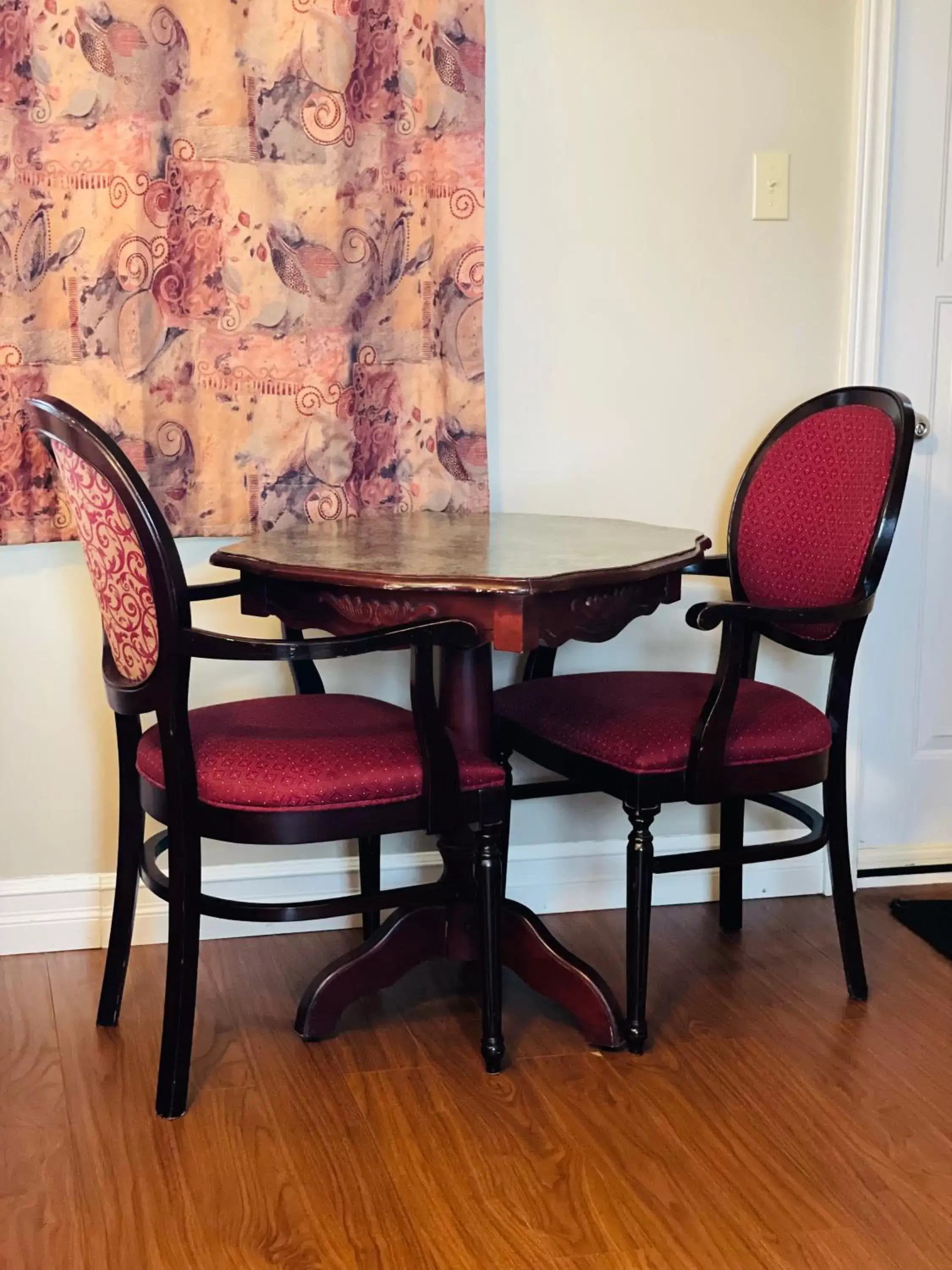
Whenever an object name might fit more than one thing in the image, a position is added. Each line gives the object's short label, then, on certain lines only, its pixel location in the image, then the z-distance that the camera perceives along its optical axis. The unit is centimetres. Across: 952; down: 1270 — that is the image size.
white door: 254
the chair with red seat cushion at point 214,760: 172
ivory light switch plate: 249
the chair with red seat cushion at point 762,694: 197
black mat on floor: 245
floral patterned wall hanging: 218
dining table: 174
